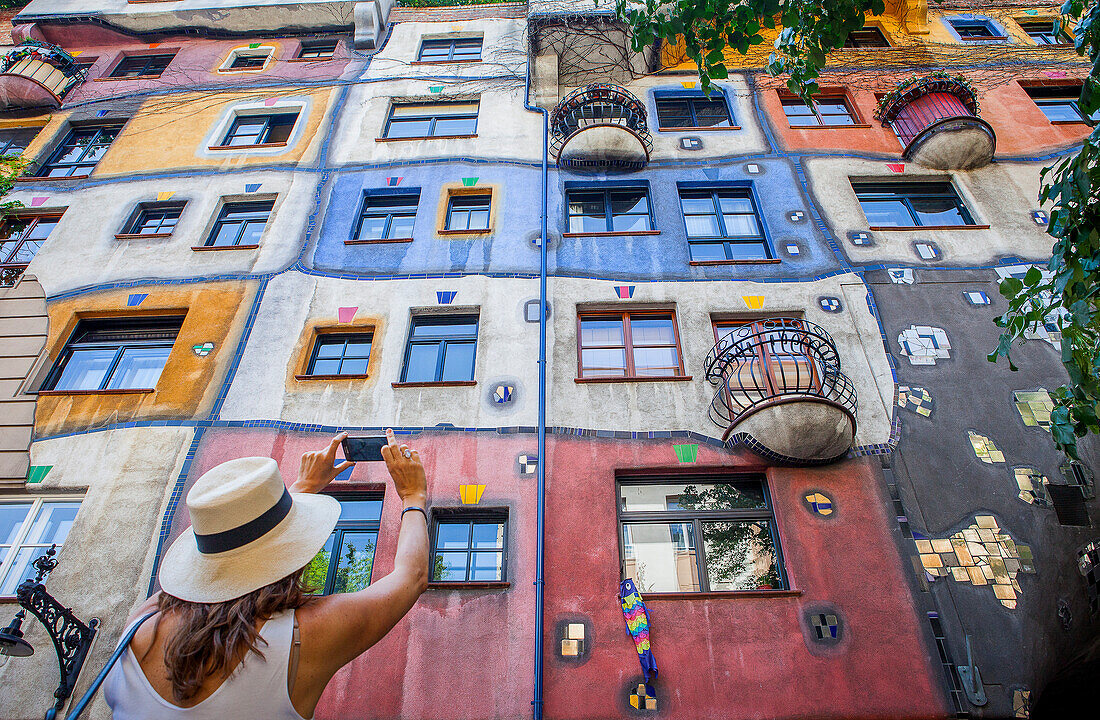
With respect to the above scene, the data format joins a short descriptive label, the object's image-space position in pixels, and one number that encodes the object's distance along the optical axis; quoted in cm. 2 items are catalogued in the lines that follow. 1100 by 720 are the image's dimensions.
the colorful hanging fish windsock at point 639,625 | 619
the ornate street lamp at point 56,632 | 565
